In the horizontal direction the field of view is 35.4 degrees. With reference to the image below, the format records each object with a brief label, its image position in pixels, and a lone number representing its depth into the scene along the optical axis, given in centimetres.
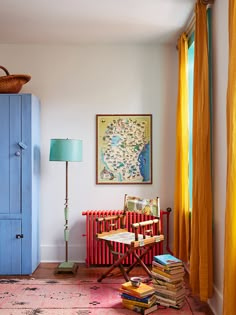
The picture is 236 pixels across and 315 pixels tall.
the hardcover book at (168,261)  325
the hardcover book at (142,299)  312
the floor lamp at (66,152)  410
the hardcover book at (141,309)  308
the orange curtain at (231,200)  225
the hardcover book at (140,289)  313
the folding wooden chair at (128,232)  370
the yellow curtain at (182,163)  402
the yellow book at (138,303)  310
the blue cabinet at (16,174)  414
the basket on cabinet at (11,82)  418
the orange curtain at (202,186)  306
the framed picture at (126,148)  466
